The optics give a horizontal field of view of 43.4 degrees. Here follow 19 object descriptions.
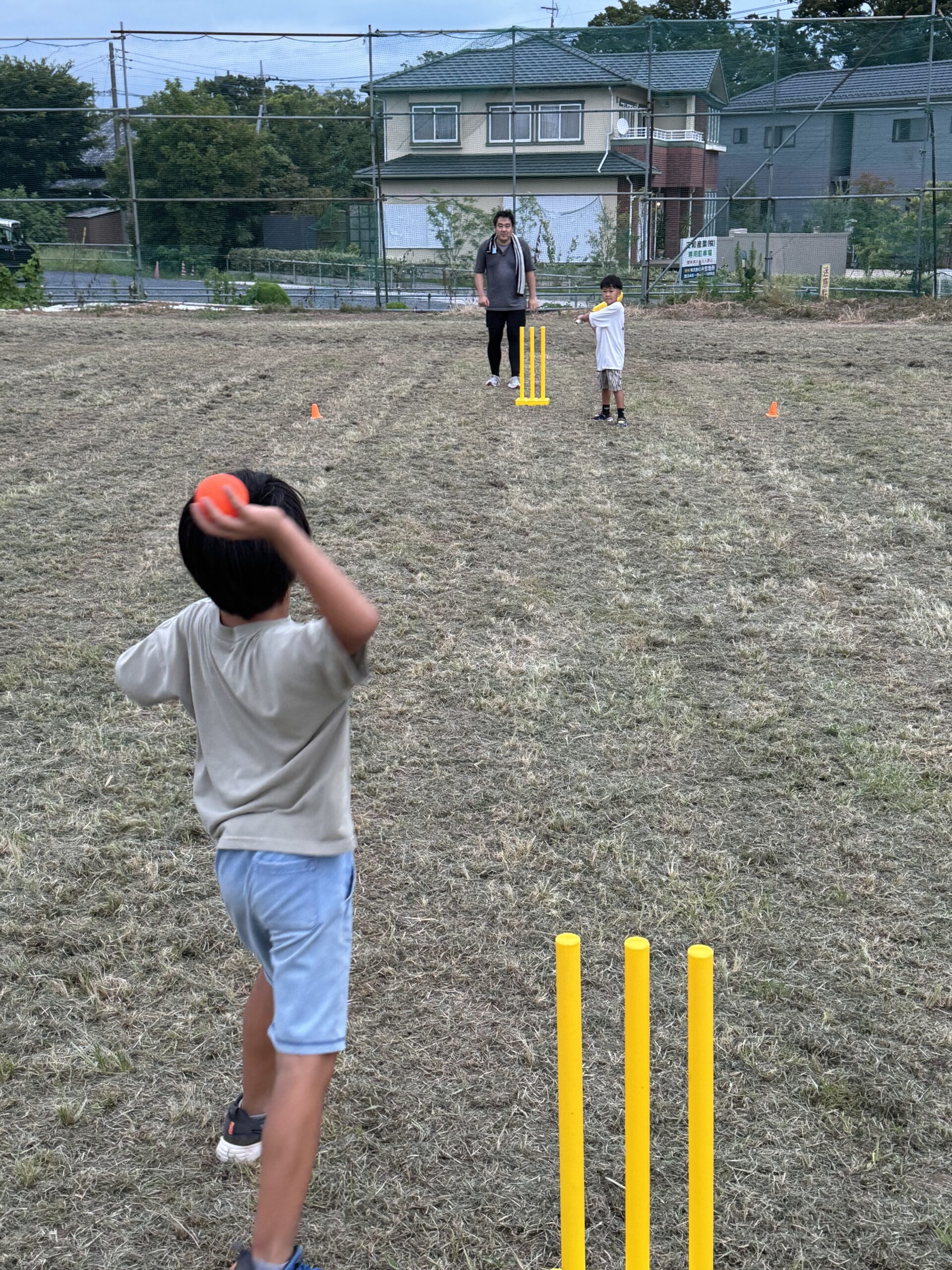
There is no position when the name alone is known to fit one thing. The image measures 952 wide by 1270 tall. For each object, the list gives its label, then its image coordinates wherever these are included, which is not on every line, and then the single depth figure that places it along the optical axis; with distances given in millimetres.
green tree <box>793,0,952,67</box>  18906
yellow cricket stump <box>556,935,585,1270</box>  1913
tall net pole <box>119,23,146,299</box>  20141
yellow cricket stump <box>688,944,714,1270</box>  1834
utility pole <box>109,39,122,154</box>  20280
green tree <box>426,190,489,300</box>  21312
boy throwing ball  2045
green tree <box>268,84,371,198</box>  22219
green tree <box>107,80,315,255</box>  21281
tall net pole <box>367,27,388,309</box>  20156
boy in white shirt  9820
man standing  11430
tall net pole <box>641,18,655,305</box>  19125
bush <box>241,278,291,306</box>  21234
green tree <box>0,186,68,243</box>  21969
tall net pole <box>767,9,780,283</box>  19422
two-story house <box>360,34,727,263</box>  20297
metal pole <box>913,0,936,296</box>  18609
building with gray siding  19344
